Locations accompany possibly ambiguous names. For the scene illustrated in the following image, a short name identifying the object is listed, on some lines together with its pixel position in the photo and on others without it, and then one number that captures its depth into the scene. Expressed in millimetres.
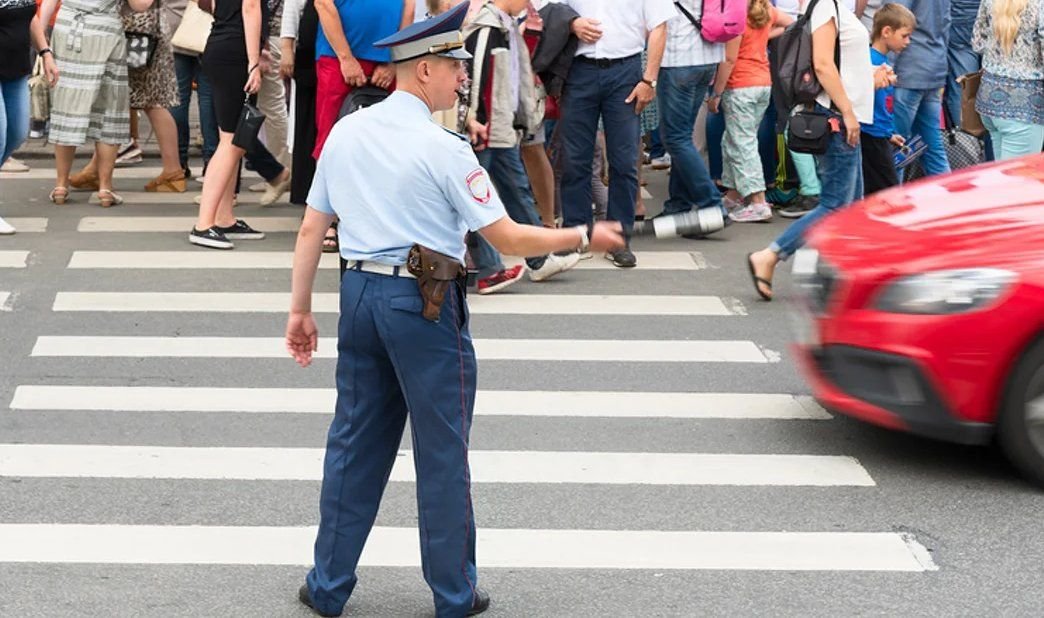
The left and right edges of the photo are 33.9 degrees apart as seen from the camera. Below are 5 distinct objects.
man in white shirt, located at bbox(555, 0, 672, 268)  10016
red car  6152
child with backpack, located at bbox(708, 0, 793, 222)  11562
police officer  4805
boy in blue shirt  9953
